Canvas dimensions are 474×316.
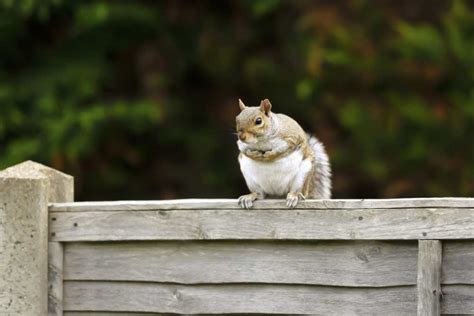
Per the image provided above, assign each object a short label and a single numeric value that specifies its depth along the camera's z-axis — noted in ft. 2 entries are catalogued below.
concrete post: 18.38
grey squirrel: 20.58
